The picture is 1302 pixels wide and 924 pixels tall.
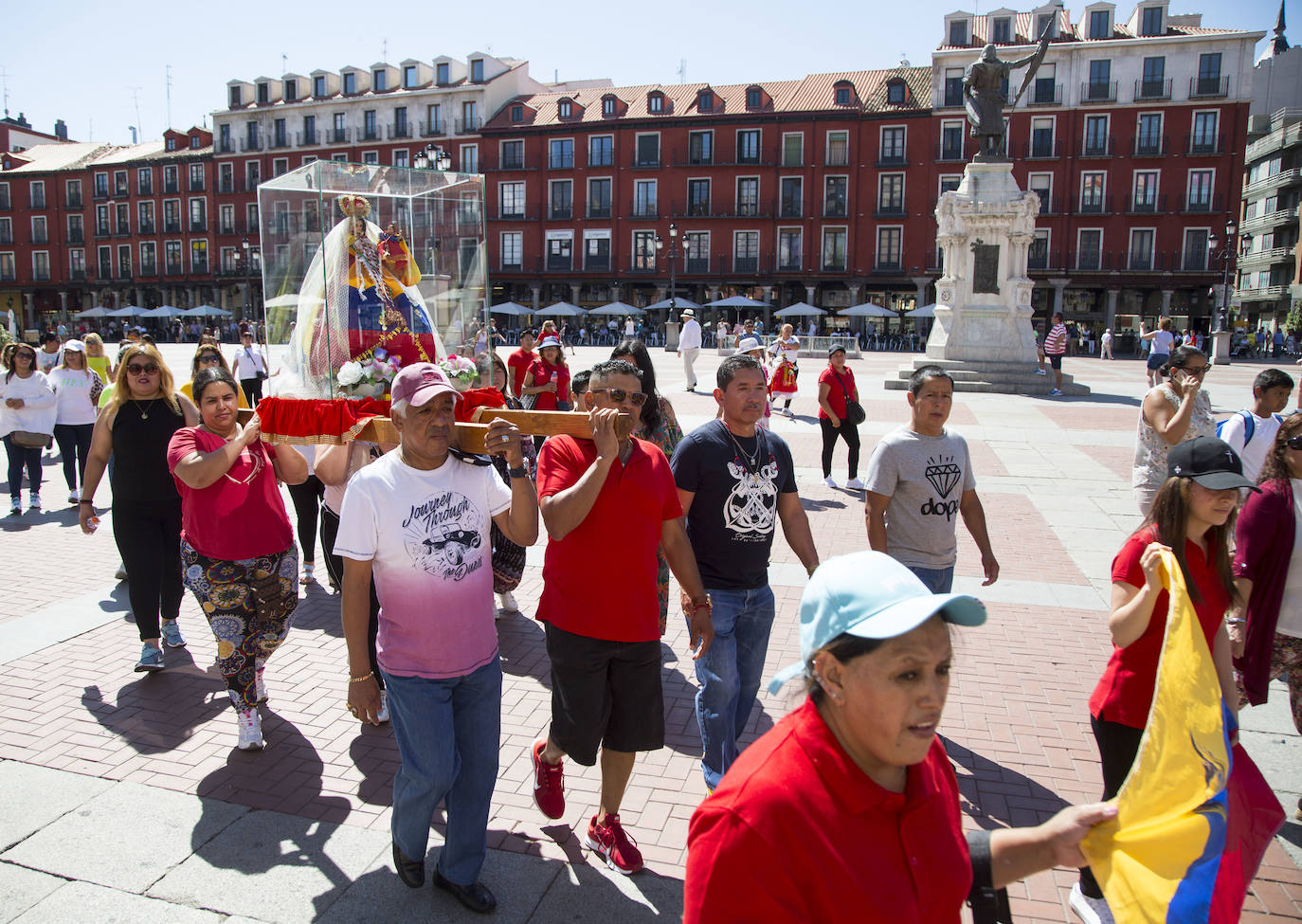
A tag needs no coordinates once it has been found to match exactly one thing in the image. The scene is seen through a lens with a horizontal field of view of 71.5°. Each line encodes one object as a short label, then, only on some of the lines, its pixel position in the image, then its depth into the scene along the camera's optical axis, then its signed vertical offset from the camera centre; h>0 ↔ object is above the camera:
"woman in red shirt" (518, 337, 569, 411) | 9.11 -0.38
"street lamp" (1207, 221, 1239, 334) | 39.81 +3.06
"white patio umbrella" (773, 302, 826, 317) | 42.78 +1.52
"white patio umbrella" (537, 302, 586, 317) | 46.31 +1.61
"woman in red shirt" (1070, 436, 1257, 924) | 2.89 -0.78
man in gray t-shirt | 4.28 -0.68
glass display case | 5.39 +0.41
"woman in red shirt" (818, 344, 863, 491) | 9.81 -0.55
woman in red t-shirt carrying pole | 4.26 -0.96
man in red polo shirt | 3.30 -0.96
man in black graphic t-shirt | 3.79 -0.79
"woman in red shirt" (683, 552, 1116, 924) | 1.57 -0.81
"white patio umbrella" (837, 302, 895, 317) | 43.81 +1.56
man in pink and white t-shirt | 3.07 -0.96
